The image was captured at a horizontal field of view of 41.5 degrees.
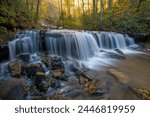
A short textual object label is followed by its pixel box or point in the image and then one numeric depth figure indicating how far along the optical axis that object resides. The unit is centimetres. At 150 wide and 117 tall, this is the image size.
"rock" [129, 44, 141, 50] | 1328
